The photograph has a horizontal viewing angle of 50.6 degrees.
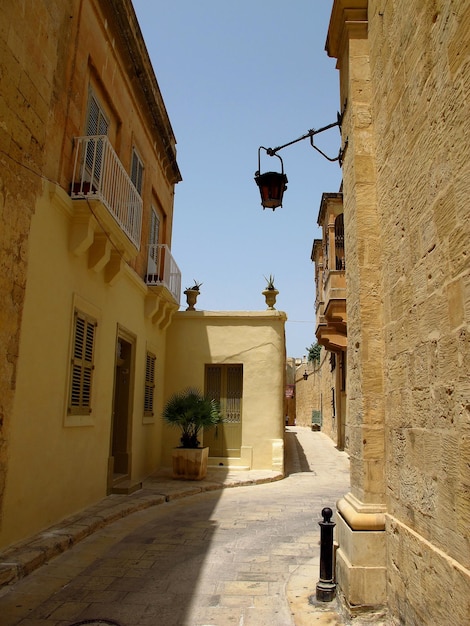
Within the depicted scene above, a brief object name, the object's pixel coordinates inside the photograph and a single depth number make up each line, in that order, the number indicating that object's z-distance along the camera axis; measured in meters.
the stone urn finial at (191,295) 14.30
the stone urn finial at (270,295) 13.71
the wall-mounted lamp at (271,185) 5.77
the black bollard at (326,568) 3.99
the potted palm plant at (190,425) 10.69
